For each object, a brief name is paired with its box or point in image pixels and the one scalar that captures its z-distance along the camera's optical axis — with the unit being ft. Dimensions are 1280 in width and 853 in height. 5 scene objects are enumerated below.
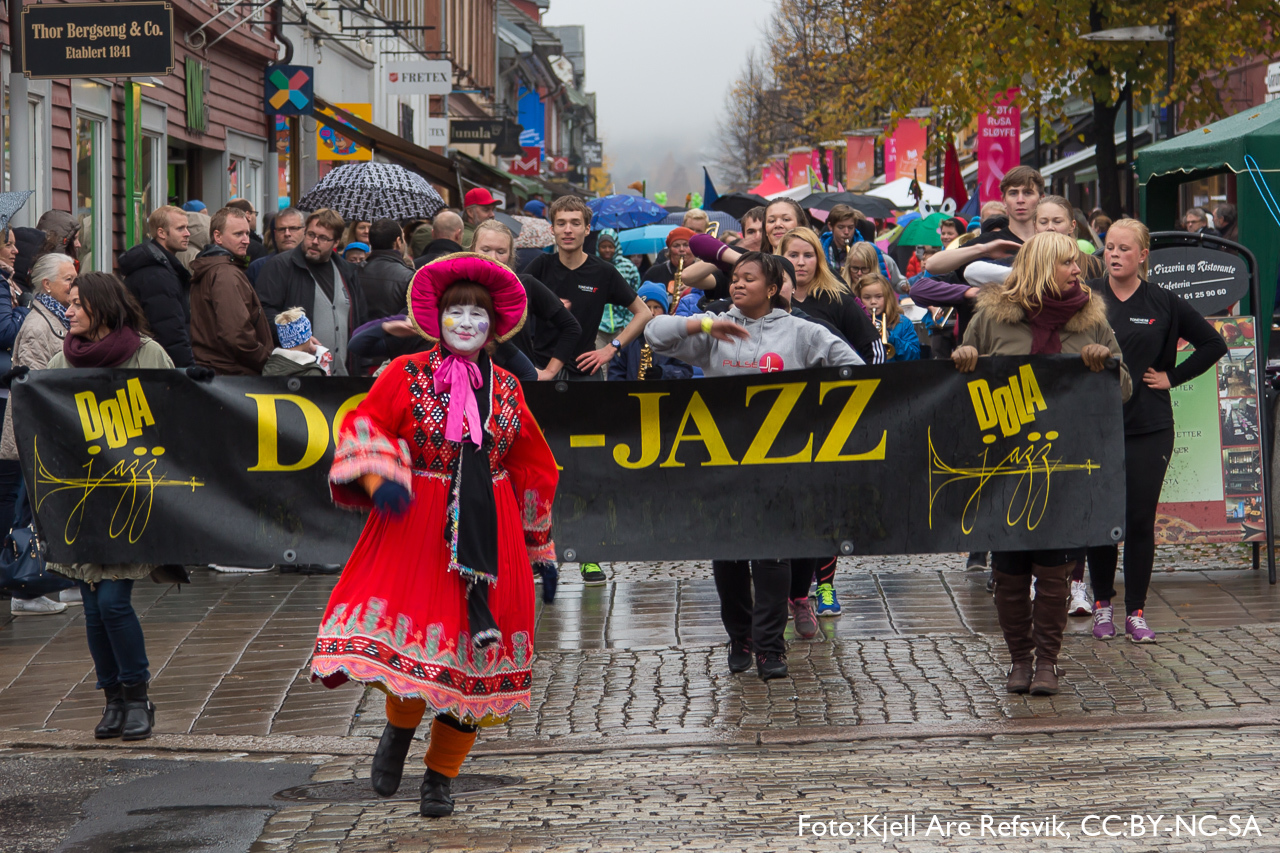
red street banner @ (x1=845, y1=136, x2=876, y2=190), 150.92
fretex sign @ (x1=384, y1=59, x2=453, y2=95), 89.76
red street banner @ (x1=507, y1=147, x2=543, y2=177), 166.09
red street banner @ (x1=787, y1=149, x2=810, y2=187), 157.98
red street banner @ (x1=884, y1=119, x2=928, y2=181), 119.08
